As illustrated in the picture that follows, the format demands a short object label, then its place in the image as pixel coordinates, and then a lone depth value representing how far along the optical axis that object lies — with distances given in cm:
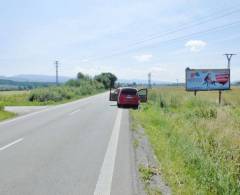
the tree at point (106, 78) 14188
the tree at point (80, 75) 12218
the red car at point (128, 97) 3005
